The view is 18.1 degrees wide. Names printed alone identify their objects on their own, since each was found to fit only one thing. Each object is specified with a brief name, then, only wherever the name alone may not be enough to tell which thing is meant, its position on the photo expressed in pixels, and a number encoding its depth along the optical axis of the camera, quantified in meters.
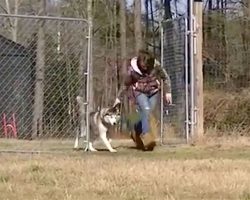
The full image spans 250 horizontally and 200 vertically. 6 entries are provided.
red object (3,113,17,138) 14.90
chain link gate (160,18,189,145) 14.87
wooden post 14.85
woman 13.38
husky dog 13.43
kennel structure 14.81
